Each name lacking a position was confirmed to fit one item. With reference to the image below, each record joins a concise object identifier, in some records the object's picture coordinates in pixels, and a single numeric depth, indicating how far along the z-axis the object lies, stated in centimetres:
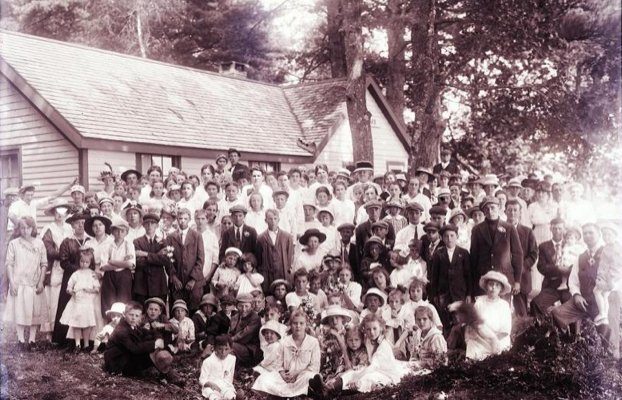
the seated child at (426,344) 733
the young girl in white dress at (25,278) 876
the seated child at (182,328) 843
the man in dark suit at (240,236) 951
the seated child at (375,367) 708
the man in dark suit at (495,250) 837
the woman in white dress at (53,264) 918
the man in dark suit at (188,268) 913
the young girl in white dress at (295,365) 719
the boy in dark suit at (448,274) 826
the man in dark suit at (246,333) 814
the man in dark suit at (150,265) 894
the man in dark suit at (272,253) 948
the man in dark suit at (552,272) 831
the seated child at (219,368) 714
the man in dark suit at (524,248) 873
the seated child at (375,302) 802
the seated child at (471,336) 759
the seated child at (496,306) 769
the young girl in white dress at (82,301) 866
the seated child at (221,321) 827
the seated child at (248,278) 895
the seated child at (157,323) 781
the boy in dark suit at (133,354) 750
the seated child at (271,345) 758
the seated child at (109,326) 840
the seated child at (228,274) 905
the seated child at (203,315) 860
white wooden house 1395
